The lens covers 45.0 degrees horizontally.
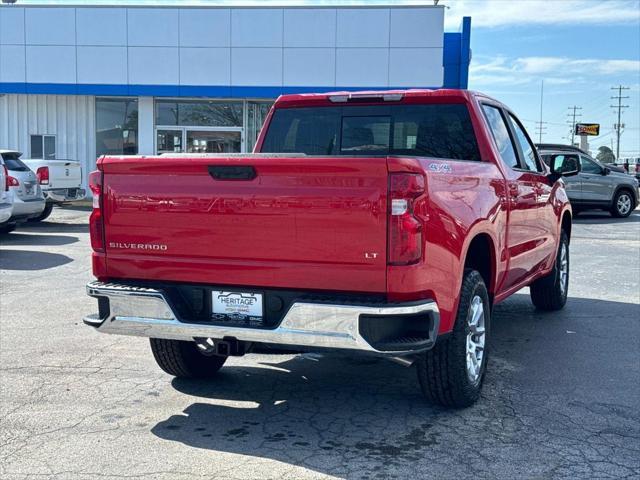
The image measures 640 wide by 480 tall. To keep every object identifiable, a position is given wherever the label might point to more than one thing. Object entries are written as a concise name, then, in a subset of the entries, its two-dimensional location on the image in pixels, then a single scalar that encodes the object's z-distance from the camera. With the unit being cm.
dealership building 2400
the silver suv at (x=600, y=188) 2080
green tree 11788
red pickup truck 410
